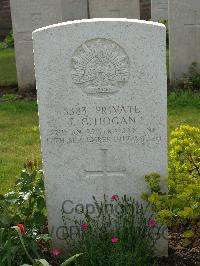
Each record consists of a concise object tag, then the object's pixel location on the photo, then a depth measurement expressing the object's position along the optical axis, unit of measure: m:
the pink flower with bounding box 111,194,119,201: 3.53
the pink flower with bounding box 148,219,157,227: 3.44
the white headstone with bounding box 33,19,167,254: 3.38
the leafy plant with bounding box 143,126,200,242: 3.32
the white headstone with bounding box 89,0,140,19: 9.78
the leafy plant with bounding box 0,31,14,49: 15.16
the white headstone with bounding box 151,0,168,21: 13.52
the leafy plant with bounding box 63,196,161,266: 3.30
